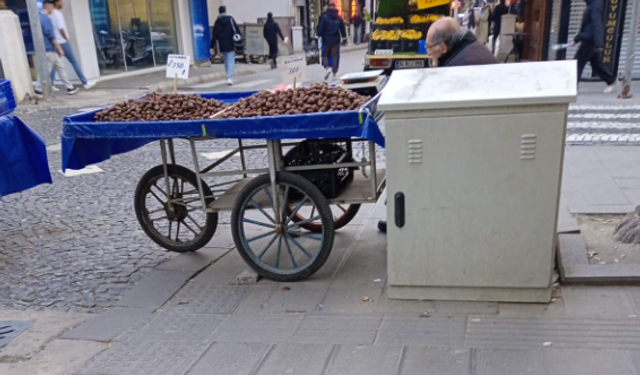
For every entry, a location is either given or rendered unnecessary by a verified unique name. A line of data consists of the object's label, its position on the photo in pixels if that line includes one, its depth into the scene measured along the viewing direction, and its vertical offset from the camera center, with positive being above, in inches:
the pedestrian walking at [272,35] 761.2 -32.8
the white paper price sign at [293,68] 172.2 -17.1
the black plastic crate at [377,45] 493.8 -32.8
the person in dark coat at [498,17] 723.4 -20.7
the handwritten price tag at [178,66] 188.8 -16.5
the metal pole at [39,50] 473.1 -25.4
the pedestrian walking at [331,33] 595.5 -26.4
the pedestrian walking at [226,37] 612.7 -26.2
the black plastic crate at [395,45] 490.6 -33.1
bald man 180.1 -12.5
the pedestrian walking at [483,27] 877.6 -38.8
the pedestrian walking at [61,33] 520.1 -13.6
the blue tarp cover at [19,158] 206.2 -48.0
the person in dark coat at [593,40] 409.7 -30.1
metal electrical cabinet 128.2 -38.8
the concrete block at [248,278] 165.9 -72.9
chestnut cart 147.3 -45.0
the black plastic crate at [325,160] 161.6 -41.7
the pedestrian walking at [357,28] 1229.1 -45.4
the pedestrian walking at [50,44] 515.5 -22.2
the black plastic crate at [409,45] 487.5 -33.3
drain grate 144.6 -75.5
